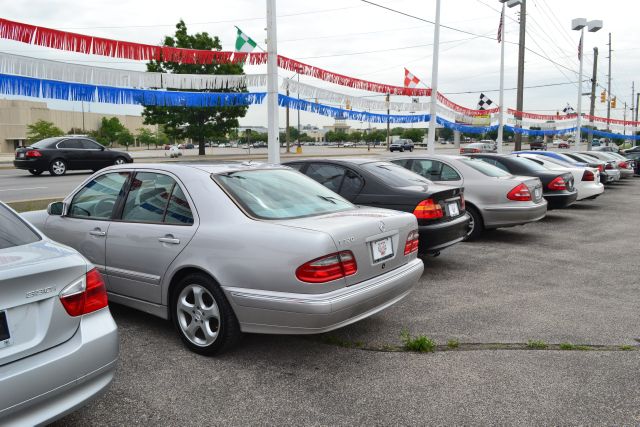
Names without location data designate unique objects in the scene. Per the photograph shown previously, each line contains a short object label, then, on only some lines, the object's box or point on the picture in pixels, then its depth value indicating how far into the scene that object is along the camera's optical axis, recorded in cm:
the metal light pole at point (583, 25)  2900
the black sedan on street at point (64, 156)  1948
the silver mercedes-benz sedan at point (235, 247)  347
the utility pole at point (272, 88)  1096
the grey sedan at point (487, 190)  827
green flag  1199
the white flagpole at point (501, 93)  2297
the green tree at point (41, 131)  8525
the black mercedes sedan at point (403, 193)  605
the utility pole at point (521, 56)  2523
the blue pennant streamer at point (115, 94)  959
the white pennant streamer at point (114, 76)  952
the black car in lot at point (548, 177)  1040
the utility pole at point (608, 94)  5744
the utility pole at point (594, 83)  4269
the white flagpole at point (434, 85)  1750
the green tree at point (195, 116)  4519
